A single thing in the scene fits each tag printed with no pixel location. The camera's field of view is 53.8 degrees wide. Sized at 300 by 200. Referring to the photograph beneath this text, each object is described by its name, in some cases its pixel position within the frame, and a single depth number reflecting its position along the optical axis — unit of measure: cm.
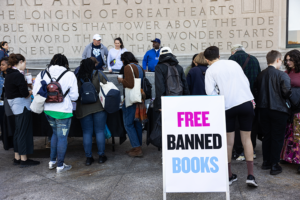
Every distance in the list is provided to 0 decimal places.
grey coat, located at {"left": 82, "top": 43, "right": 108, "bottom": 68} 773
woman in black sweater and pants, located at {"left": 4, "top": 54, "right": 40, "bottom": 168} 486
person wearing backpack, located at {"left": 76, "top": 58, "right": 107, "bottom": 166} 496
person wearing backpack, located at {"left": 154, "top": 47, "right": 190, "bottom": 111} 471
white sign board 339
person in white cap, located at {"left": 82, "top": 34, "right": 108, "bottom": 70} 773
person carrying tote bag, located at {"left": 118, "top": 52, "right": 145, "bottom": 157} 522
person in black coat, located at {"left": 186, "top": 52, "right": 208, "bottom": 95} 508
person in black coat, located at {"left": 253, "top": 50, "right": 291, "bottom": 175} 436
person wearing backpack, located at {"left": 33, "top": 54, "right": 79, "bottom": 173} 459
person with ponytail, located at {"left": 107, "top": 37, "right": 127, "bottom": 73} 773
